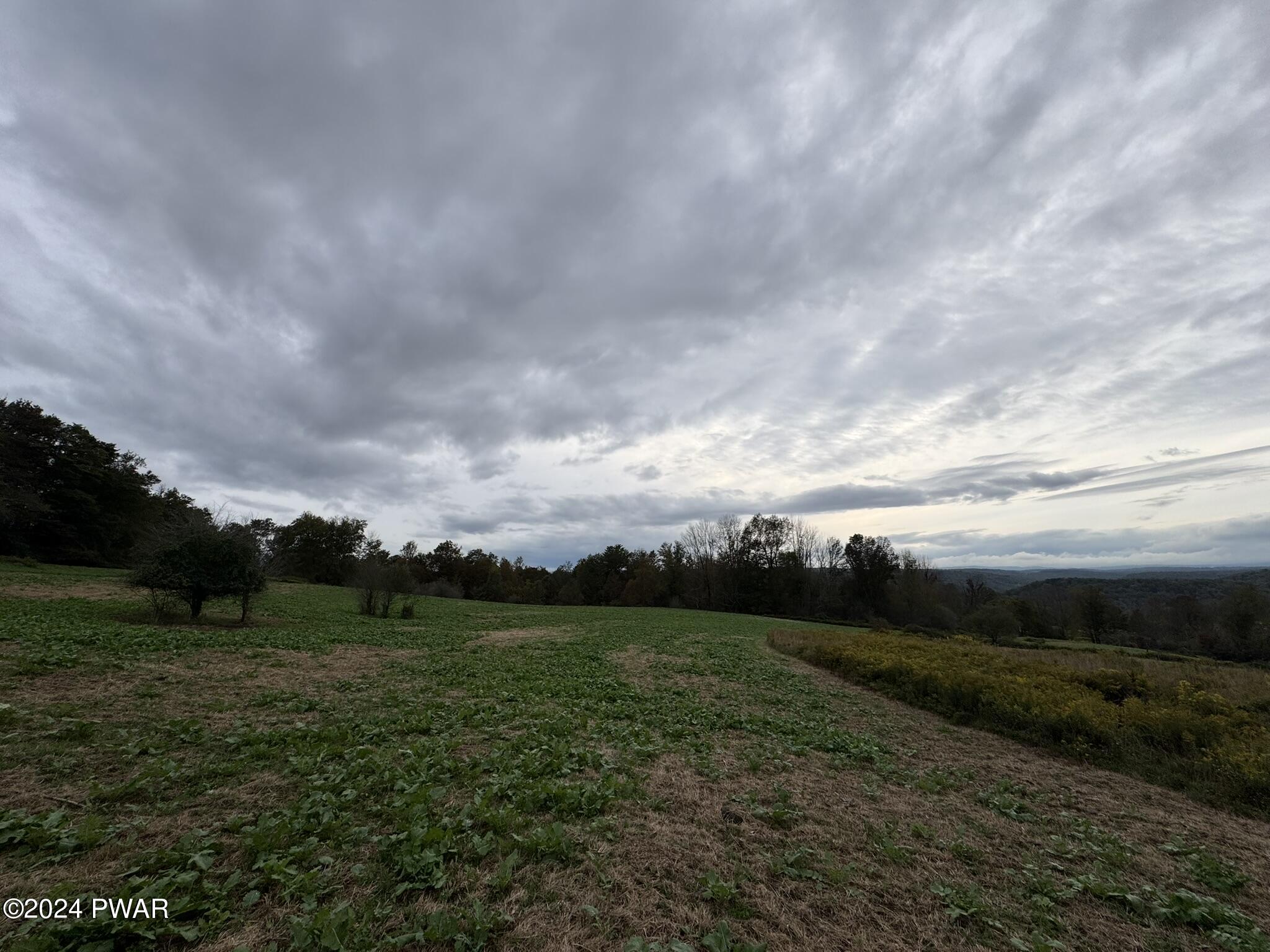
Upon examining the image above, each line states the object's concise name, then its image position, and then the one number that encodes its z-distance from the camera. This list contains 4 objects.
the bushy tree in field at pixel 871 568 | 71.06
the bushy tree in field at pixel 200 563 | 18.55
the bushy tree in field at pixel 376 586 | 31.67
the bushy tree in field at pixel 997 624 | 47.03
